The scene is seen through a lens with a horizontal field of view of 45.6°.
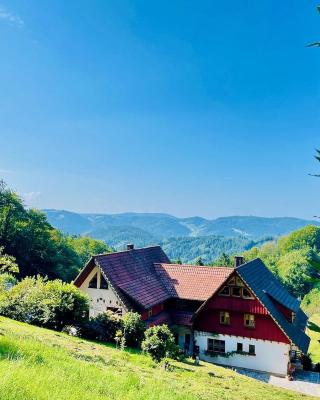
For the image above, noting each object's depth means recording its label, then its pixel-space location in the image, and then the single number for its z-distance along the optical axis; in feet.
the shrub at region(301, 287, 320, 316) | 222.36
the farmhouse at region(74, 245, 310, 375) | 107.14
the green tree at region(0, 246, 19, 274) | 55.93
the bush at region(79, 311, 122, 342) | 92.99
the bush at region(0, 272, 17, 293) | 54.29
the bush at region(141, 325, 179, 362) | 82.12
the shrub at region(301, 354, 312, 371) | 112.65
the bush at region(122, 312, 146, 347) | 93.15
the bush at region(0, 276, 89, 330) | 91.61
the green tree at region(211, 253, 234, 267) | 338.93
